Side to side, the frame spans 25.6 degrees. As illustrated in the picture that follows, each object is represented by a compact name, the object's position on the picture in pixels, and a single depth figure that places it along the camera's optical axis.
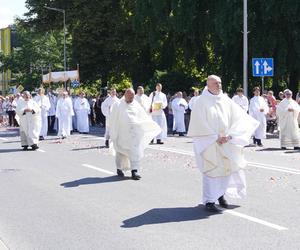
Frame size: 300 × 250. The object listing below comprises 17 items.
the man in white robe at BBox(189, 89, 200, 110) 26.99
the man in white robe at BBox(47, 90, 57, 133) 31.54
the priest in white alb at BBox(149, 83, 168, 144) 23.17
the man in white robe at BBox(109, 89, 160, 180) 13.15
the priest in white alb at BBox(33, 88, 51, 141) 26.12
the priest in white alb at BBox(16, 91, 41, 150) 20.58
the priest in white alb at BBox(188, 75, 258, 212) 9.26
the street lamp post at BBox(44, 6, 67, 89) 48.08
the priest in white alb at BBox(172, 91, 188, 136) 28.08
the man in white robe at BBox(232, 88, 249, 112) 22.72
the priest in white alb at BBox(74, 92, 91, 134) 30.45
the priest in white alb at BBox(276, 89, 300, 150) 19.89
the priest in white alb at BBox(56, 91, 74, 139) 27.08
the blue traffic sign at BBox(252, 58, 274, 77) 26.86
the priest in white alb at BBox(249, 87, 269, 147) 22.16
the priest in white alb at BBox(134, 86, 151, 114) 20.59
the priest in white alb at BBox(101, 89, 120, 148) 22.31
